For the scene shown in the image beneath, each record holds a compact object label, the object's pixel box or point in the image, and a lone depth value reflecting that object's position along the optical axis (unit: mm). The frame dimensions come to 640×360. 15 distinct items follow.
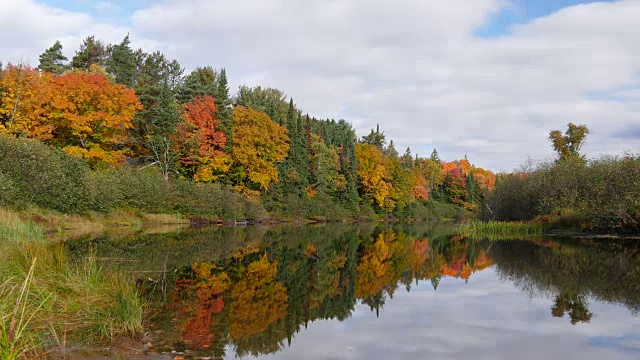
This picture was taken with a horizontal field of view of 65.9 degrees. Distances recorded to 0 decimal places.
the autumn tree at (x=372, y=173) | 82750
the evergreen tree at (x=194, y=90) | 59244
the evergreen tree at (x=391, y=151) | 106281
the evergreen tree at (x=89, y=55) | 65375
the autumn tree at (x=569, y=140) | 54688
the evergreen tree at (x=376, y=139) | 108294
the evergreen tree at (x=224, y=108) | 55188
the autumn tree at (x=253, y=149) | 55594
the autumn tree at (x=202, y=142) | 50844
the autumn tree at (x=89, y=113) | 40000
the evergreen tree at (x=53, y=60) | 57219
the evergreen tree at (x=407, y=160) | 106012
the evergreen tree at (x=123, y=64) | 61094
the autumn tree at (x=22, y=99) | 37688
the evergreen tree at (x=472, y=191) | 106875
